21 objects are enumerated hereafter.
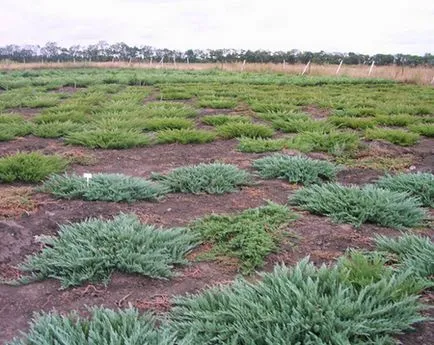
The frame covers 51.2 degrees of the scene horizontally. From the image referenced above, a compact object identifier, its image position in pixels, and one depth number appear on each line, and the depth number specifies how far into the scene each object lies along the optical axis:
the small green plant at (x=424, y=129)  7.27
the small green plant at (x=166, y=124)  7.38
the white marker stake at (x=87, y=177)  4.02
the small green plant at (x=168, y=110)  8.51
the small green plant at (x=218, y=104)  9.90
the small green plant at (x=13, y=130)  6.73
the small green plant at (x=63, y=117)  8.11
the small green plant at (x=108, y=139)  6.21
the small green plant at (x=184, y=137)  6.52
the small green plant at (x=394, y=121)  8.19
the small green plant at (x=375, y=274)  2.35
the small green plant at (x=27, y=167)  4.64
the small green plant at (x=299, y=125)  7.27
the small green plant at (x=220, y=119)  7.89
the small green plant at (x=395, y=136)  6.59
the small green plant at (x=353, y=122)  7.79
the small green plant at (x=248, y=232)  2.98
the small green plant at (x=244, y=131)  6.88
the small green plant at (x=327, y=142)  5.98
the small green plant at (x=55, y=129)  7.00
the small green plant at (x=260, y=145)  5.96
